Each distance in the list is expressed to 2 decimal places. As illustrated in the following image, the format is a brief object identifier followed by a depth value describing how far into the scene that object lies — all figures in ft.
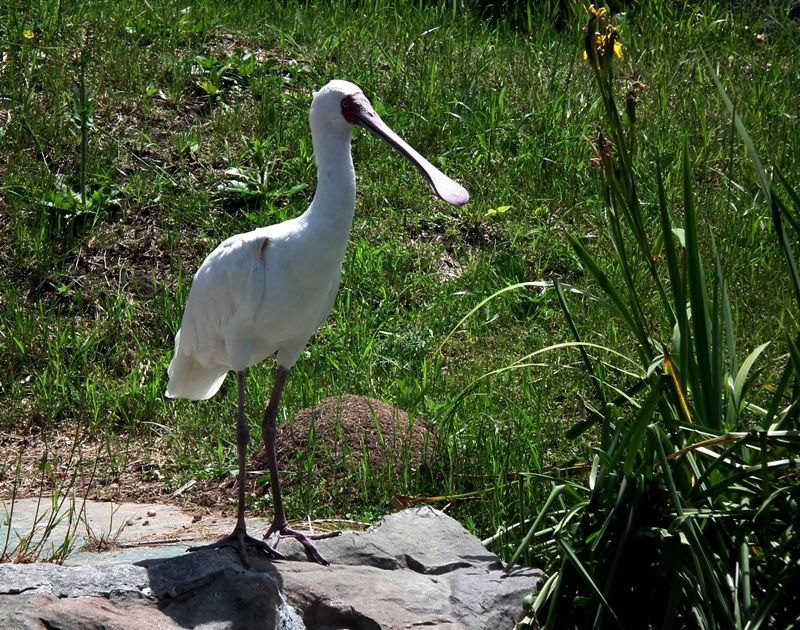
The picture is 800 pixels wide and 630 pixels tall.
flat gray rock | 21.57
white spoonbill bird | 27.35
